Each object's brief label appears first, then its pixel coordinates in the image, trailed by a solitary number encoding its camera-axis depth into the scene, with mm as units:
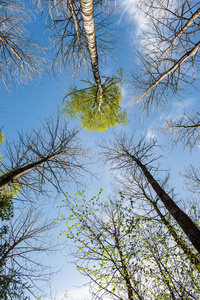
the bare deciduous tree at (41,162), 4121
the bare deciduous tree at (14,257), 3750
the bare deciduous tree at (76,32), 3280
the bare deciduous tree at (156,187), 2952
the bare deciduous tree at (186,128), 5551
